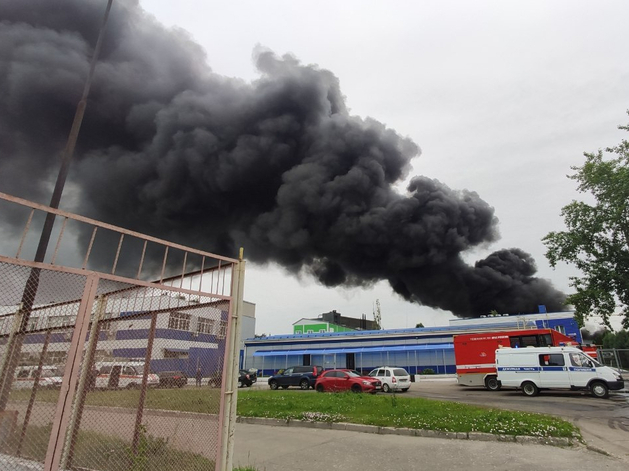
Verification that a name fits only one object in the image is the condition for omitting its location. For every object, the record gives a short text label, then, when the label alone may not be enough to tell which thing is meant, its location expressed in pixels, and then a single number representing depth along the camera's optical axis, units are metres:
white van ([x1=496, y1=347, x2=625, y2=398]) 13.14
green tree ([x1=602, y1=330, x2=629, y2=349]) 55.35
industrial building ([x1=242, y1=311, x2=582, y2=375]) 29.39
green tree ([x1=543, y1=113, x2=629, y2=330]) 20.08
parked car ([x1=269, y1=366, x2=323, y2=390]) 20.75
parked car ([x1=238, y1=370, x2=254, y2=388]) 23.34
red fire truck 16.56
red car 15.84
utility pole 3.58
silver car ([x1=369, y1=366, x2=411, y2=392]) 16.58
